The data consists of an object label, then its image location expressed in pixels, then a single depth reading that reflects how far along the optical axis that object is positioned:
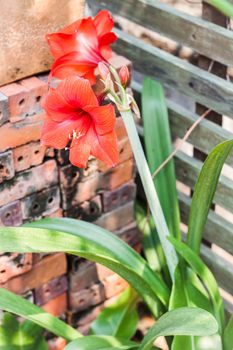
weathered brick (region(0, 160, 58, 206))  1.60
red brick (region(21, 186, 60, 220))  1.64
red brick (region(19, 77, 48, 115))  1.57
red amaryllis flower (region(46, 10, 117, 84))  1.47
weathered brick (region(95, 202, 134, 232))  1.79
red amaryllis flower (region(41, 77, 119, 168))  1.35
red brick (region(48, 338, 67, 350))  1.80
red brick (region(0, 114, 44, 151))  1.56
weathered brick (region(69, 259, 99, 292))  1.78
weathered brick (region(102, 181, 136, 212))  1.77
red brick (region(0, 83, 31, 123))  1.55
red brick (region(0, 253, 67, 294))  1.69
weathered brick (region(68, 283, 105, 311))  1.80
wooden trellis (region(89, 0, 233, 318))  1.60
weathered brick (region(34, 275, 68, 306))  1.74
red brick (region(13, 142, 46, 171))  1.59
